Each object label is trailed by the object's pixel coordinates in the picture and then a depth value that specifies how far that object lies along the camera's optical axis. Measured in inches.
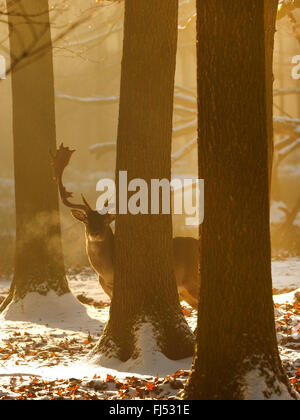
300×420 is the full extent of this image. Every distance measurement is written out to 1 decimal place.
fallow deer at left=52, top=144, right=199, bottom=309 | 852.0
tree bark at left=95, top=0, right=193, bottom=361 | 682.2
